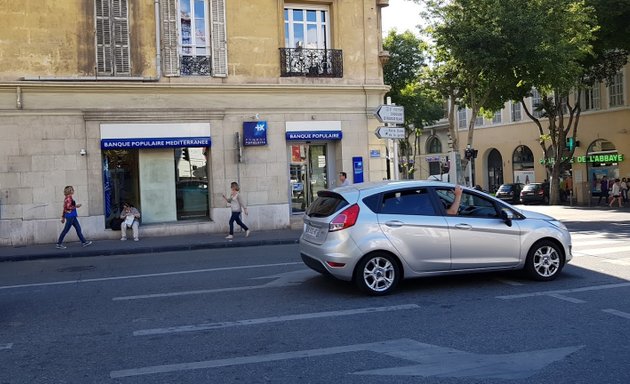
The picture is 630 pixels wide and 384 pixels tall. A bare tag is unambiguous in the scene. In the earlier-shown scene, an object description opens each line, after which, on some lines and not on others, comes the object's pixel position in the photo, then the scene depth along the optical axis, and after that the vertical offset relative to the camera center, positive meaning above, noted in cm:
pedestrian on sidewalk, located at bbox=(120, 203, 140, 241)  1611 -69
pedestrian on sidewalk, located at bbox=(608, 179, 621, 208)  2964 -73
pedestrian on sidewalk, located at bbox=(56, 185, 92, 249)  1477 -42
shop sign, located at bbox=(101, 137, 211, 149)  1664 +158
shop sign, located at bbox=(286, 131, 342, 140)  1836 +177
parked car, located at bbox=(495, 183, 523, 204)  3822 -74
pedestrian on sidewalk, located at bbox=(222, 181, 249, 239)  1620 -41
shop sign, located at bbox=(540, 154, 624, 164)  3516 +123
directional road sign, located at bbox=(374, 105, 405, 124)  1520 +195
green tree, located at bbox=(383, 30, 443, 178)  3052 +643
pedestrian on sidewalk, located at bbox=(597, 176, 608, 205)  3291 -66
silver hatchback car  755 -71
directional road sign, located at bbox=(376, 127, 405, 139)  1508 +144
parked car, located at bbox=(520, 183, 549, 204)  3559 -84
